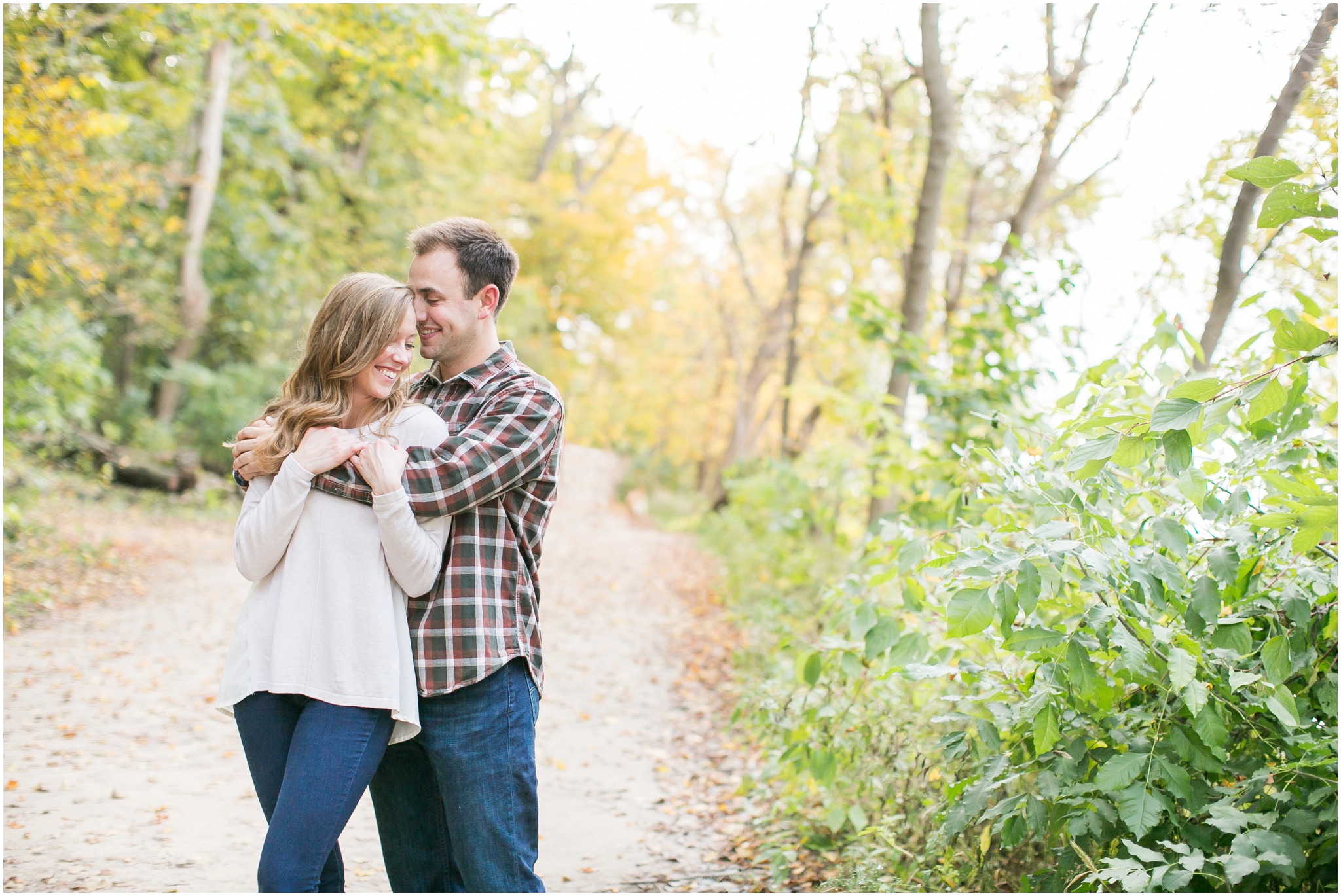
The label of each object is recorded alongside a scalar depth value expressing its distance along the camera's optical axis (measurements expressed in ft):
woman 6.45
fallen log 42.98
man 6.85
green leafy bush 6.81
